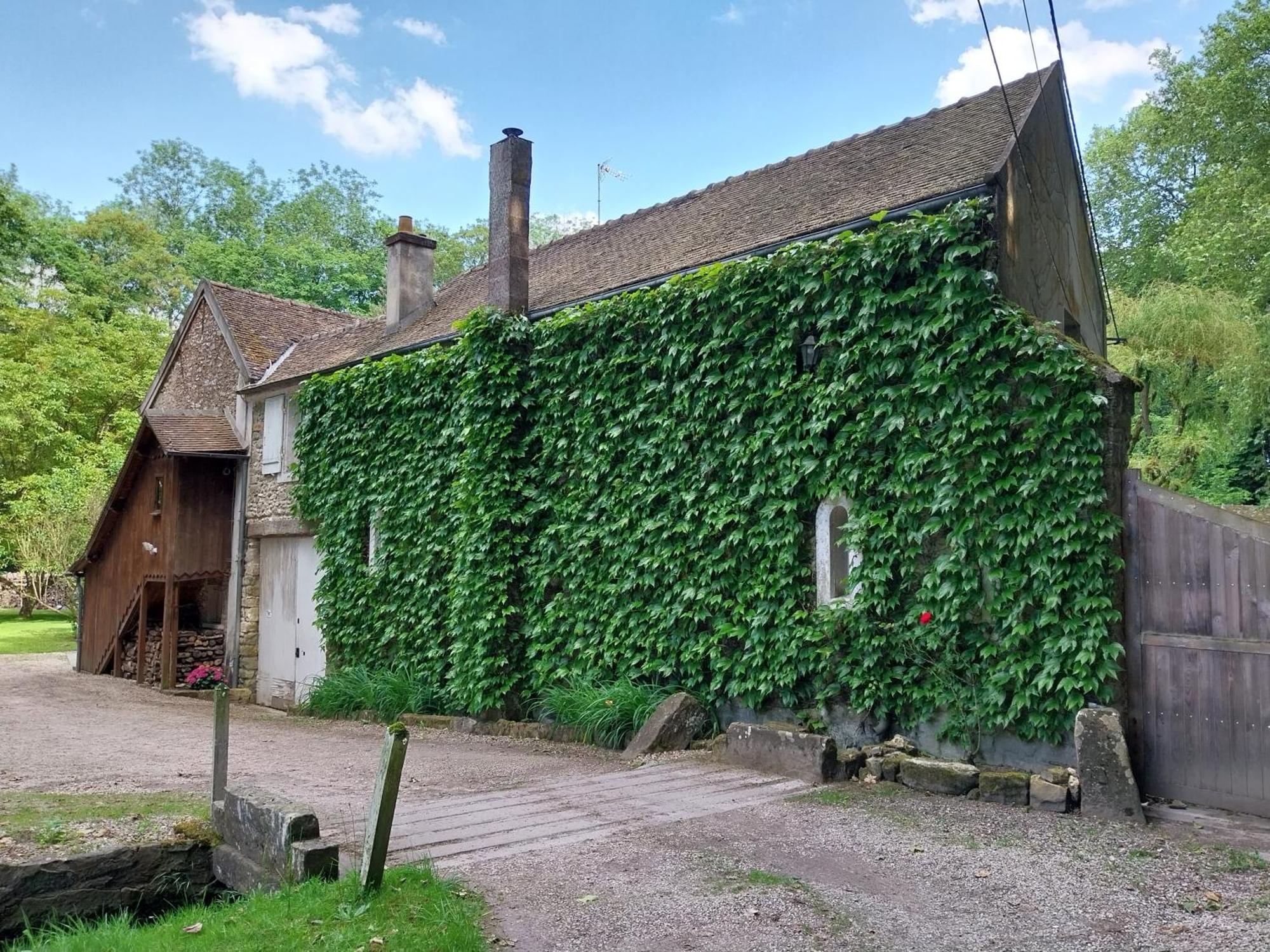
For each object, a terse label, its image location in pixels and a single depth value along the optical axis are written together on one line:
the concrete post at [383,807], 4.49
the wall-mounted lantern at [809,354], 8.33
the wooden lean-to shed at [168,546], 16.86
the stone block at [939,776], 6.77
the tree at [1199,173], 20.14
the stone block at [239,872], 5.04
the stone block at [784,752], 7.26
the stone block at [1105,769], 6.10
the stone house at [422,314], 9.41
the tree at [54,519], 24.98
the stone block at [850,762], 7.34
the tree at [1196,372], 17.39
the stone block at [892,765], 7.19
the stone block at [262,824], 4.95
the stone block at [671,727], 8.55
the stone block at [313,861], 4.75
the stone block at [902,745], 7.45
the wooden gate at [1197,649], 6.26
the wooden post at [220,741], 5.88
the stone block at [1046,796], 6.38
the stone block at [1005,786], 6.55
